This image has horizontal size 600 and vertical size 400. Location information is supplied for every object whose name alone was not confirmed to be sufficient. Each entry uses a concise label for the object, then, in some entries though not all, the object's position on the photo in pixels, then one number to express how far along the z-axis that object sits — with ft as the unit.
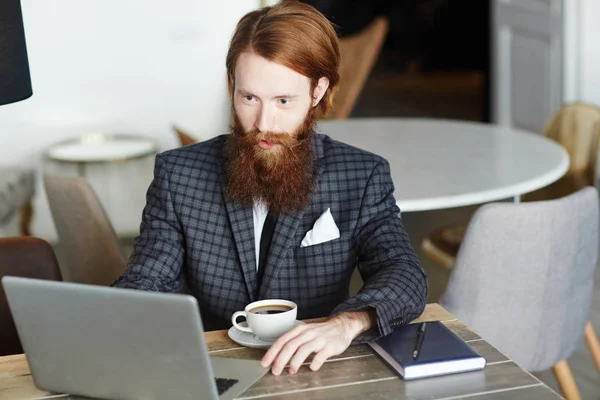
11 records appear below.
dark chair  10.14
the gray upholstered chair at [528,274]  10.46
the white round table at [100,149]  14.40
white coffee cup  8.63
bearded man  9.38
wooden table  8.09
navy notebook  8.26
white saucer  8.68
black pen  8.40
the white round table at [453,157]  12.06
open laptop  7.68
